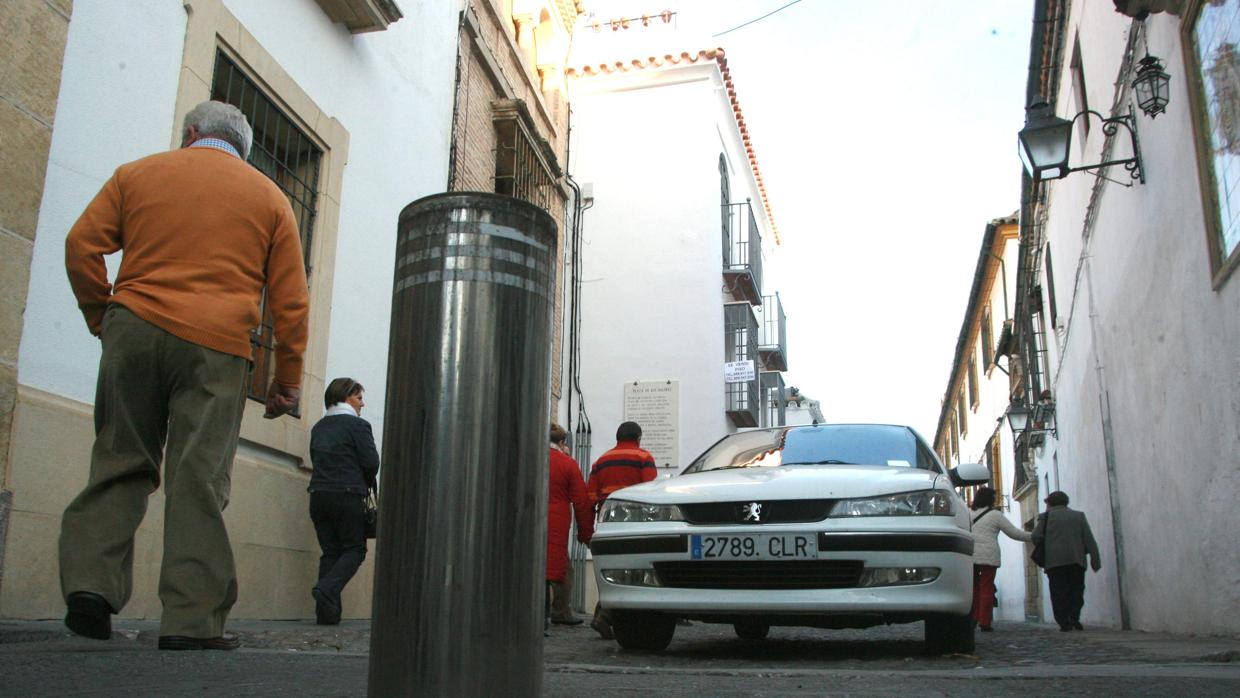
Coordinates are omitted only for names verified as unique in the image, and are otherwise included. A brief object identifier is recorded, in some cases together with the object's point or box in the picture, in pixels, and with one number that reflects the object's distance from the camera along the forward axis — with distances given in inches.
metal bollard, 78.7
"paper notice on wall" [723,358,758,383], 738.8
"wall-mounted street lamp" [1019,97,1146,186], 355.3
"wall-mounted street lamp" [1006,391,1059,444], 687.1
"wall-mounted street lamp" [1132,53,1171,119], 276.7
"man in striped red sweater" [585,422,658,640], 289.7
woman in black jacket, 253.4
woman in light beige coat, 401.1
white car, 185.5
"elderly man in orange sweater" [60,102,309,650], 128.6
